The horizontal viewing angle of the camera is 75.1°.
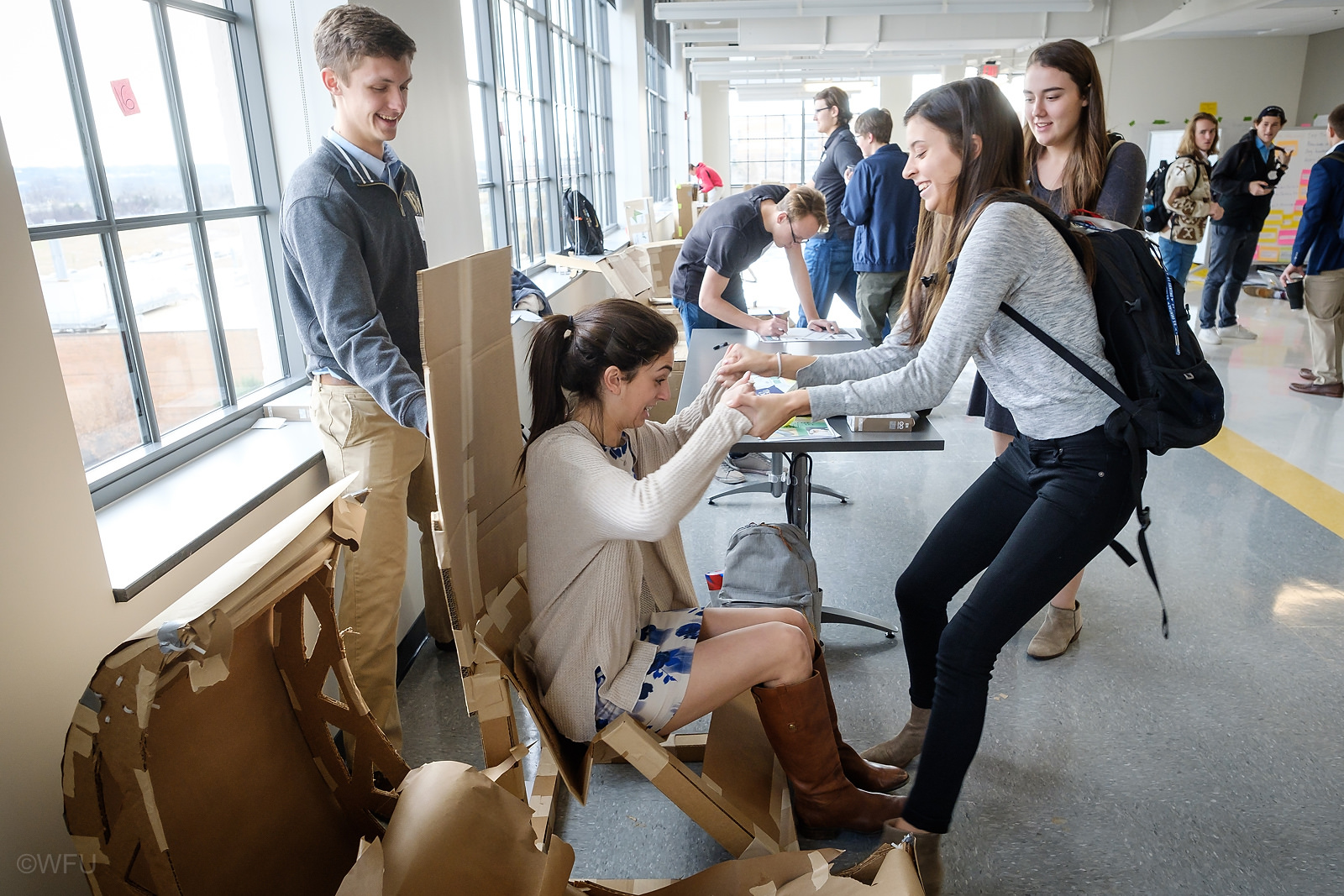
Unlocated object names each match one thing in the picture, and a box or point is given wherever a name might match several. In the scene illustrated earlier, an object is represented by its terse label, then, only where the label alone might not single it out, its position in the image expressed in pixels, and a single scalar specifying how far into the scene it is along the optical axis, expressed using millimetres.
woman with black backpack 1465
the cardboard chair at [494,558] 1316
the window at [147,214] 1728
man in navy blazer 4812
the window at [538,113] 4914
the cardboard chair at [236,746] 884
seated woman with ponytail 1455
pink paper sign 1891
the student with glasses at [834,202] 4961
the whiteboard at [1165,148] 10539
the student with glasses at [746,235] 3521
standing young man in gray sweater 1763
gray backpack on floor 2283
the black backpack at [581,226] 5984
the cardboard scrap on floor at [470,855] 989
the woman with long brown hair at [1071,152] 2107
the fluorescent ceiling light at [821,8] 7539
